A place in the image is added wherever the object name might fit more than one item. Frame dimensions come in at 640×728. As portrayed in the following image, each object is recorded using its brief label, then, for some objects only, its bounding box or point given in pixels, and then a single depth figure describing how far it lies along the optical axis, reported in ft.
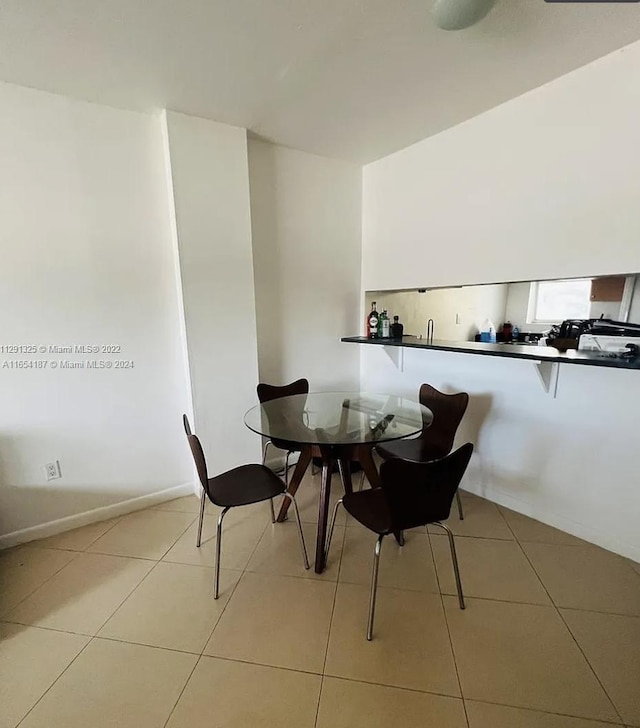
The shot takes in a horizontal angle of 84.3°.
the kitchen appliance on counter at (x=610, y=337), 5.48
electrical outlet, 6.69
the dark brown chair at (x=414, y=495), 4.33
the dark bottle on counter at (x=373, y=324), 9.57
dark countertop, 5.23
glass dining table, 5.77
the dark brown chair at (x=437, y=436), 6.91
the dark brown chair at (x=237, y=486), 5.27
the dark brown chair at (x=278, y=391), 8.00
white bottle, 10.15
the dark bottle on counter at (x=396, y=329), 9.63
